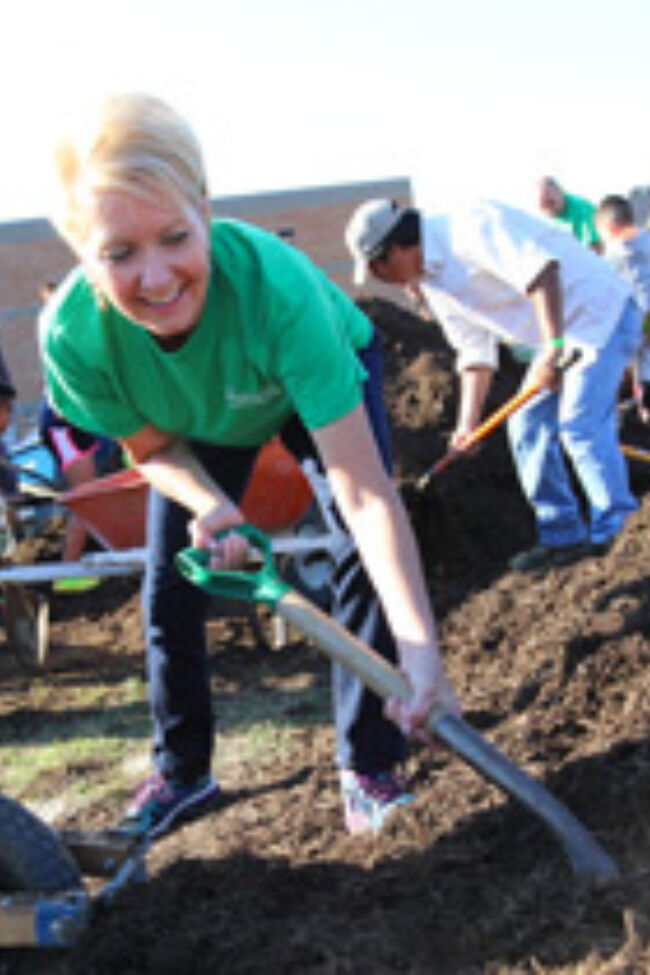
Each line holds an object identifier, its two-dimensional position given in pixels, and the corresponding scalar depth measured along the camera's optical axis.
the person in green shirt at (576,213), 8.32
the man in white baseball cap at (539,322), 4.47
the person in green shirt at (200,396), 1.83
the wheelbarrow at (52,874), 1.89
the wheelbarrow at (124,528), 4.70
